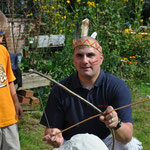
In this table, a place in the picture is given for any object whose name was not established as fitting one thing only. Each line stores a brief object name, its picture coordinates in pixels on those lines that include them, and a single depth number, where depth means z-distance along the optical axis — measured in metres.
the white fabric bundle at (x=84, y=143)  1.52
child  2.71
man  2.45
